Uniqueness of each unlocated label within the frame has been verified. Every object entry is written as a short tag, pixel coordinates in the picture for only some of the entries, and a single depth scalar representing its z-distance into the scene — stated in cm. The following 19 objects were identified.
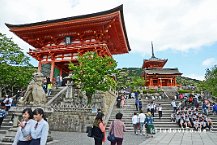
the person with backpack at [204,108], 1908
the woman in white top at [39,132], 431
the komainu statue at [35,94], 1009
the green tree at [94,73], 1672
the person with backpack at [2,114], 1296
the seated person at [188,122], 1678
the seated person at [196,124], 1622
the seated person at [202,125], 1622
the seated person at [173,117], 1806
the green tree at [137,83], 4506
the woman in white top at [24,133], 438
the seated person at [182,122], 1660
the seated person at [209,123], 1636
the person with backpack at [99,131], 623
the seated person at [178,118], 1709
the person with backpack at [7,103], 1673
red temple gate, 2481
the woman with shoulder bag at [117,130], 661
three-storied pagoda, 4753
